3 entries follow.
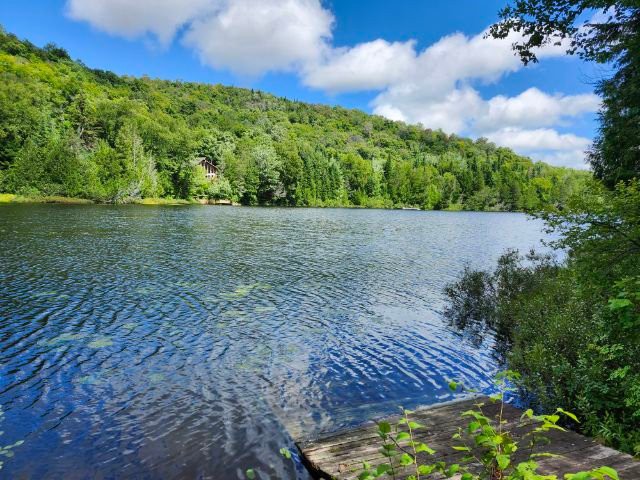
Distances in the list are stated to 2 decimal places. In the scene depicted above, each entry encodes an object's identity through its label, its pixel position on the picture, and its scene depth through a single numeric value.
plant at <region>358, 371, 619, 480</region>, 3.36
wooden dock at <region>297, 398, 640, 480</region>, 7.32
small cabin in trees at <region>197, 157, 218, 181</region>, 123.82
